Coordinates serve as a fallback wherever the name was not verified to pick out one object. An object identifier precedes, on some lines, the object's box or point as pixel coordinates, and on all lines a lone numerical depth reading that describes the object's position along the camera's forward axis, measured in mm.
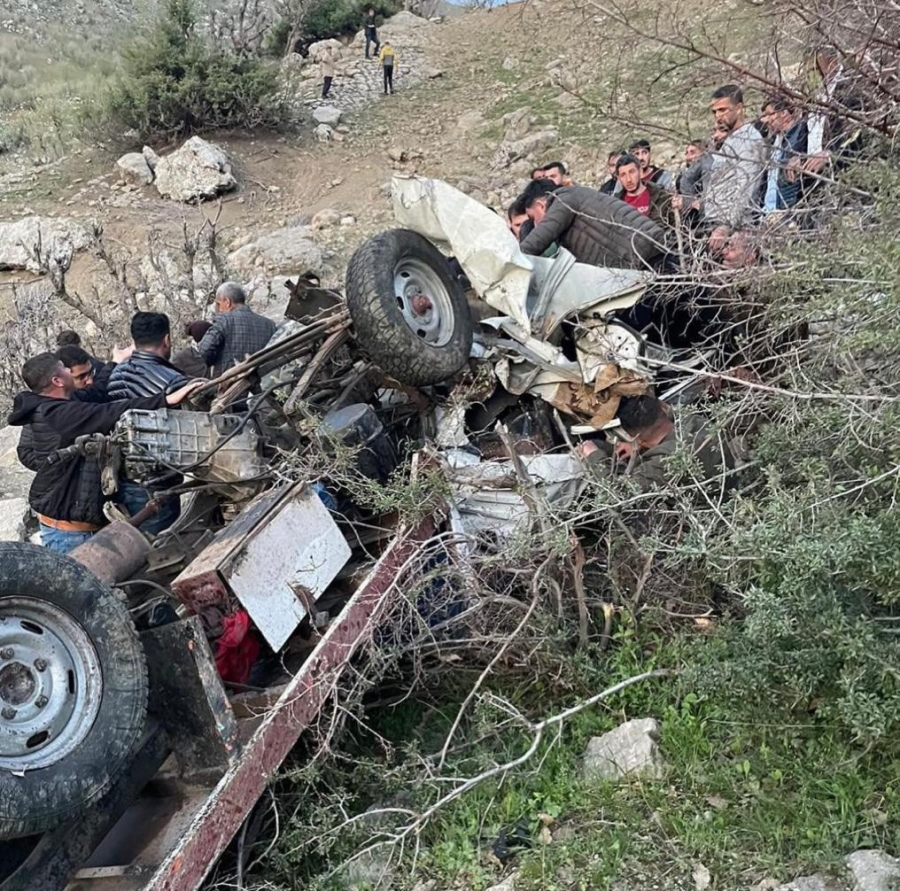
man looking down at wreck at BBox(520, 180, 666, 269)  5184
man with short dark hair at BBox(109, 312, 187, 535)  4945
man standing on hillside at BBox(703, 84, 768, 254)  4270
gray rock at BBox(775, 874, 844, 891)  2749
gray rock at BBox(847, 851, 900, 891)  2623
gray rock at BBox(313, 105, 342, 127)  16859
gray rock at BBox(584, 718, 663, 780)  3354
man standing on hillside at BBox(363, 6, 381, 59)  19938
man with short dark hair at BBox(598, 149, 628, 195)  6520
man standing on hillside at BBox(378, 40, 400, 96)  17766
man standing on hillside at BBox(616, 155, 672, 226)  6047
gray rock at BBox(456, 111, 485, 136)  15789
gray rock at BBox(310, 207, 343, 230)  13039
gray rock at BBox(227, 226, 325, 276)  11547
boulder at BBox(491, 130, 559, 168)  13516
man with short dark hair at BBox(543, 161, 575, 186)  6891
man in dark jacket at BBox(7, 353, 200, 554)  4426
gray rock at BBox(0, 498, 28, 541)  6441
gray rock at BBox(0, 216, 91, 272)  13242
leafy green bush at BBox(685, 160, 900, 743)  2850
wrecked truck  2854
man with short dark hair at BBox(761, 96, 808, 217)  4070
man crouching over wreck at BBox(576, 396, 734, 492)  3922
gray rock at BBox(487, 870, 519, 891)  3089
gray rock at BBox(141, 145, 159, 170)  15109
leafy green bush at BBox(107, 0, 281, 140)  15844
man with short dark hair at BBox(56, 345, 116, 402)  5105
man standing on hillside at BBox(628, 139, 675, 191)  6229
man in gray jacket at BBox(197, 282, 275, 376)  6246
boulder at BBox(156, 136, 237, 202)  14320
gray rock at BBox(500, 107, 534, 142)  14438
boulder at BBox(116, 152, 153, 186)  14969
